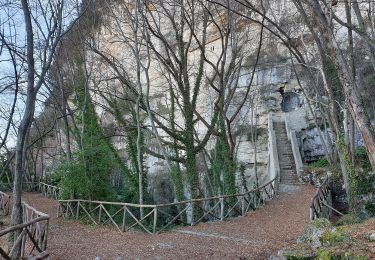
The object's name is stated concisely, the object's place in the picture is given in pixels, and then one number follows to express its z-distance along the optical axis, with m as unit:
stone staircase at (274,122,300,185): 18.61
